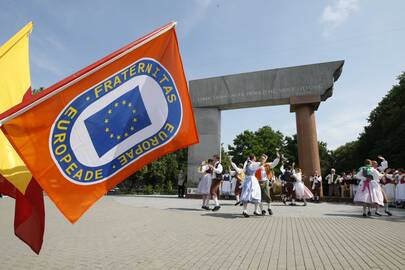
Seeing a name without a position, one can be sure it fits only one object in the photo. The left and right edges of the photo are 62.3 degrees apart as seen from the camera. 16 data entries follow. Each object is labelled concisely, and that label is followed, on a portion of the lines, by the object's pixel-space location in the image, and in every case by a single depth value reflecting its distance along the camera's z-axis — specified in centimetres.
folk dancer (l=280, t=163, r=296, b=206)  1728
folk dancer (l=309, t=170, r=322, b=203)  2002
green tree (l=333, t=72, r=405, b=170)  3412
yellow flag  326
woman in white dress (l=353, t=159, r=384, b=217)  1187
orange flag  267
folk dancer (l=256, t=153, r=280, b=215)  1259
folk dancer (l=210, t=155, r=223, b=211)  1327
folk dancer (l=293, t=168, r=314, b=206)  1686
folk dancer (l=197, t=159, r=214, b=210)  1416
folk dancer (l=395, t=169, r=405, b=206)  1781
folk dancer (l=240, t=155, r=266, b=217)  1120
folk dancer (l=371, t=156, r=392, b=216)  1281
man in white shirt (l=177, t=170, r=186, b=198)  2434
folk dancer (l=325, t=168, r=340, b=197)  2292
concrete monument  2173
